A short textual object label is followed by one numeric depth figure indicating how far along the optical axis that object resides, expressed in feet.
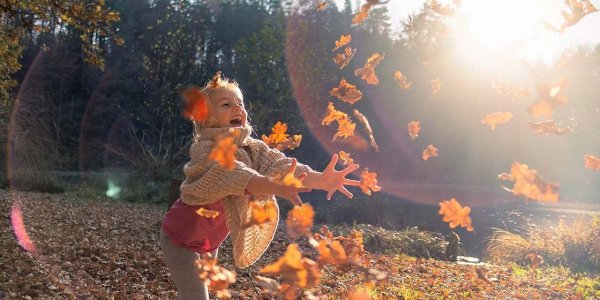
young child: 8.23
